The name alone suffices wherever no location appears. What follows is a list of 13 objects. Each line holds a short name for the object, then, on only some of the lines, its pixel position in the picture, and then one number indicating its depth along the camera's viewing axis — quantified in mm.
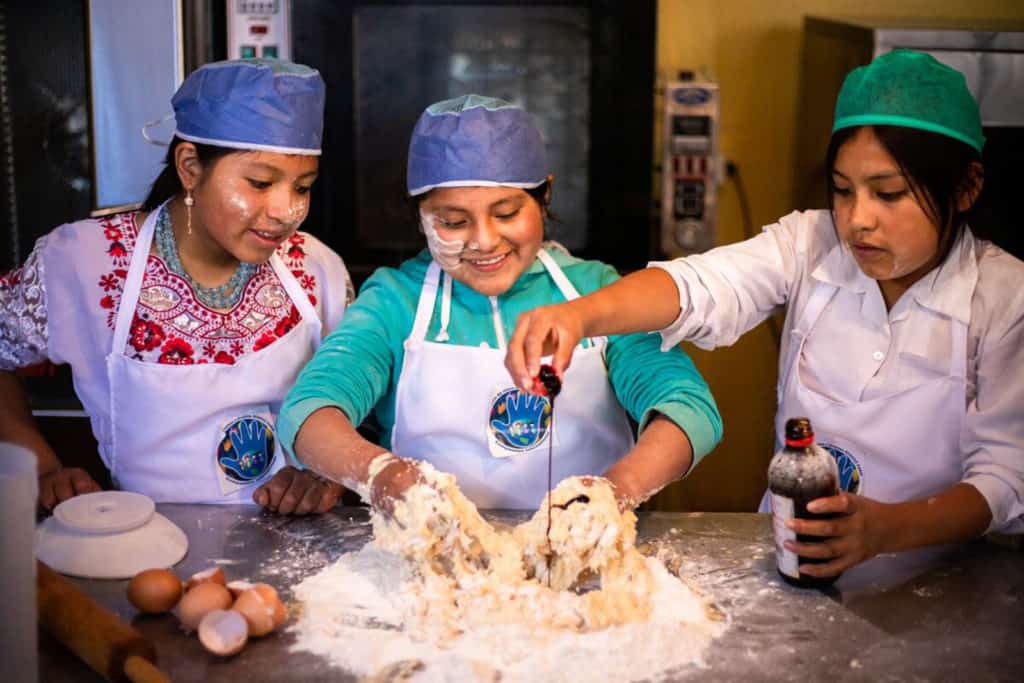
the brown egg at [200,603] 1217
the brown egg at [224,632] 1176
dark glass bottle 1296
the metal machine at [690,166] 2695
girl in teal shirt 1640
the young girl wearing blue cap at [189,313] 1721
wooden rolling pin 1102
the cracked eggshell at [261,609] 1213
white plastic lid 1401
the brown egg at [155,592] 1255
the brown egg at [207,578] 1271
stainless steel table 1169
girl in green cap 1419
